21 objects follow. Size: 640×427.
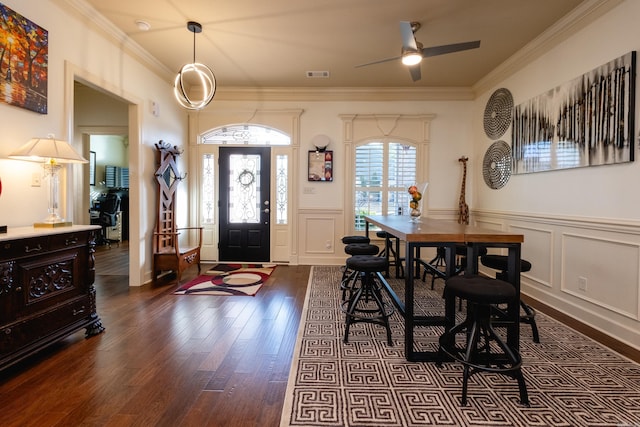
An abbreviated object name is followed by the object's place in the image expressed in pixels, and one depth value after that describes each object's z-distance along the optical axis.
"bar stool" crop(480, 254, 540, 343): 2.44
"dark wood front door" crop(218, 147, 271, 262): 5.34
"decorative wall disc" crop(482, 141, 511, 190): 4.25
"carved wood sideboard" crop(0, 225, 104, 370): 1.90
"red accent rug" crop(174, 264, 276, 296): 3.78
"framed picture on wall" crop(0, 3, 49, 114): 2.23
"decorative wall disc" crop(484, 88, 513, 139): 4.23
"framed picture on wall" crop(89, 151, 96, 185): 7.20
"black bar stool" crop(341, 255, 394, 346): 2.44
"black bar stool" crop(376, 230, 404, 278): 4.29
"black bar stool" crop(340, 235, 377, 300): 3.99
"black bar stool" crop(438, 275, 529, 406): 1.71
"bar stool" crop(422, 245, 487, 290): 3.25
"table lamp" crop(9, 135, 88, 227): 2.24
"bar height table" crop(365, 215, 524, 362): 1.99
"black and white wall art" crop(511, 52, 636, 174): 2.53
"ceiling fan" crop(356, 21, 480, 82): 2.78
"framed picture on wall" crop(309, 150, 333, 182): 5.27
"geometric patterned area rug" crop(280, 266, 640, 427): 1.61
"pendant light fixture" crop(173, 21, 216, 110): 3.24
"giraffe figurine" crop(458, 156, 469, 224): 5.13
